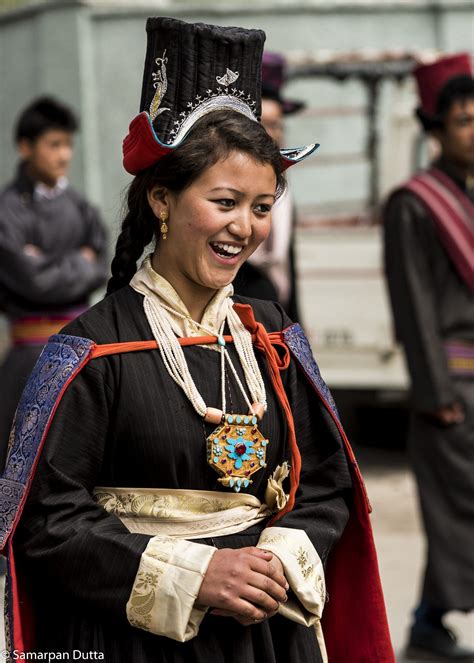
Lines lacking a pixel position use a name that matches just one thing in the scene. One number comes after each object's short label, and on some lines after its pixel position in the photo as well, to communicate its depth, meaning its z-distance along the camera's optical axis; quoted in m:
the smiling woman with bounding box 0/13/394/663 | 4.48
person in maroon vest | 9.45
